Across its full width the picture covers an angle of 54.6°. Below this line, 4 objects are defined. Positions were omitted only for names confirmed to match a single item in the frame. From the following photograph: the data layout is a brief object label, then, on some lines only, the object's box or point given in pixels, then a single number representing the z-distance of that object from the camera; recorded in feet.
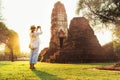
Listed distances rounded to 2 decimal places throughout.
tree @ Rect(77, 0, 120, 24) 35.46
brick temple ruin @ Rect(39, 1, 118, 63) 73.28
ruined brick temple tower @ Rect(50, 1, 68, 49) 105.48
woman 23.72
